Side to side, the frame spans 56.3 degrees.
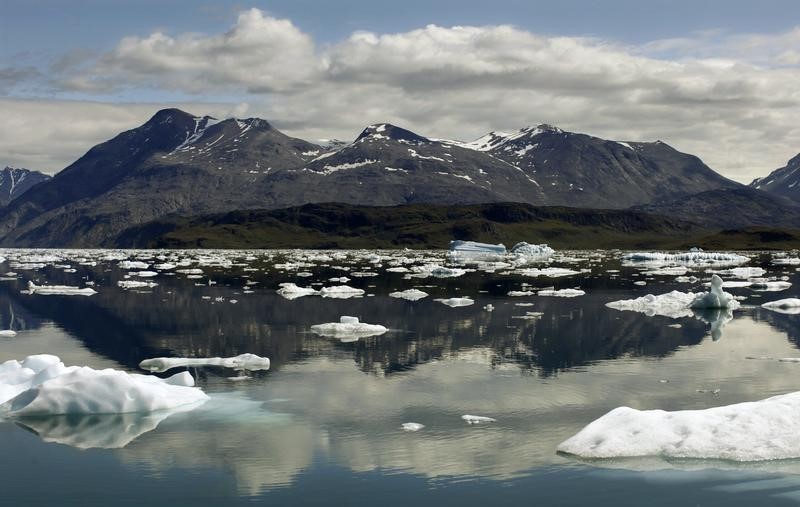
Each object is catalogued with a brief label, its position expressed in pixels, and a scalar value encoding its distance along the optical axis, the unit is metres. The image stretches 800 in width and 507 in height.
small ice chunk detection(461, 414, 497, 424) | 21.09
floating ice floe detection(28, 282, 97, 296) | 66.25
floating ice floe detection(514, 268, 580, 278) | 86.56
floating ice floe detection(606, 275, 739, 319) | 46.50
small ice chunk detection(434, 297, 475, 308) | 52.16
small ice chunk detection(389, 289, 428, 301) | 56.93
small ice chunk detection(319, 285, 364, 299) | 59.84
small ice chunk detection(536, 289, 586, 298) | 59.25
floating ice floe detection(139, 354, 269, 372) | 29.67
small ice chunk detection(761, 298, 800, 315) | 48.03
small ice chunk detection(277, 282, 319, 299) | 60.06
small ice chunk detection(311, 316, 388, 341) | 38.23
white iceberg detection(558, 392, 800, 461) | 17.16
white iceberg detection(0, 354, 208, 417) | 21.55
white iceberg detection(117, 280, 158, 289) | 72.81
